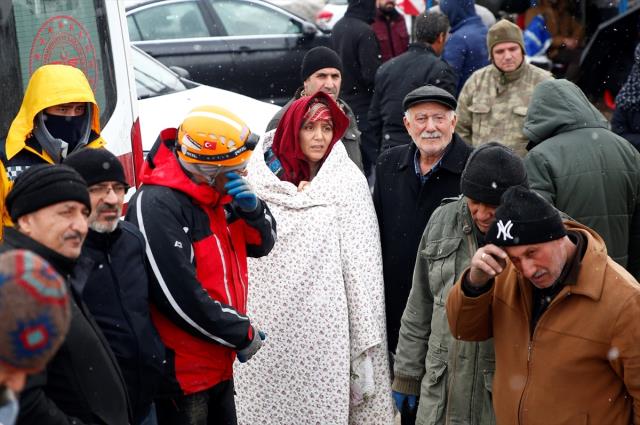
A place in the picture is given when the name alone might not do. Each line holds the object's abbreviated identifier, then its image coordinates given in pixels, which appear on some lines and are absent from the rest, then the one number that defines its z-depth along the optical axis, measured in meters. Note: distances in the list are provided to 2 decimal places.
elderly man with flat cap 4.84
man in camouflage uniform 6.97
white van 4.64
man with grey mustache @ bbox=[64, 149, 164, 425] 3.52
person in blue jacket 9.00
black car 11.46
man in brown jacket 3.28
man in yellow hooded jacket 4.17
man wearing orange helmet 3.86
